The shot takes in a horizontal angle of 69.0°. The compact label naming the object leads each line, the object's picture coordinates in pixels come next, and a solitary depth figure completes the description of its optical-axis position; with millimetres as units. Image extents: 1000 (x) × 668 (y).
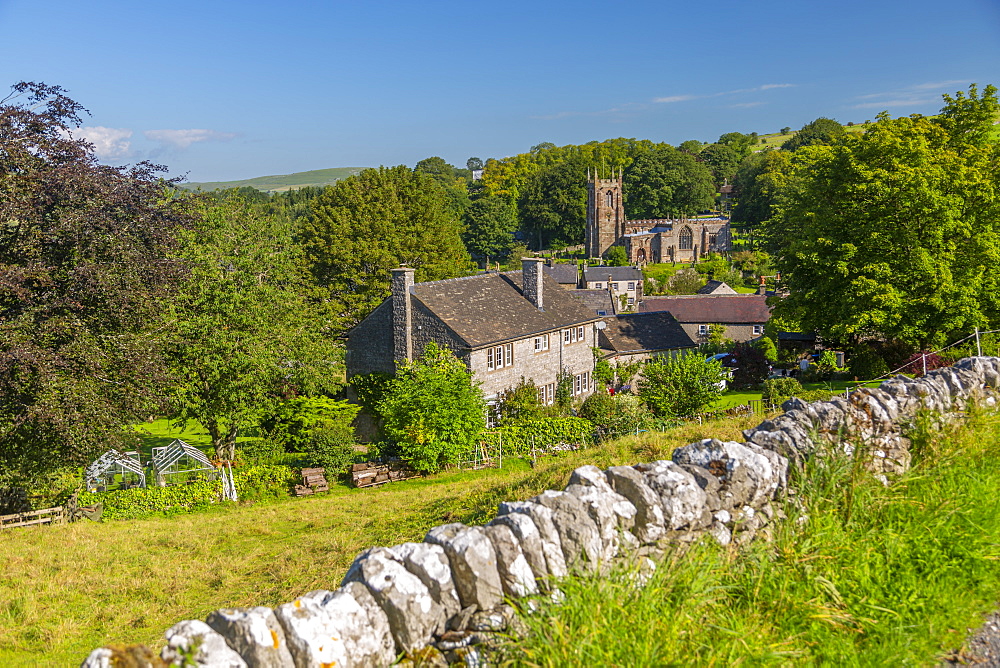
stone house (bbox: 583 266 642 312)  90438
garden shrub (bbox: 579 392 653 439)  26138
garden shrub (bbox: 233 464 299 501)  25000
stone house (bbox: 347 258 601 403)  35312
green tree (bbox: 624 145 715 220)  147125
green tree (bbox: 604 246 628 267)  114938
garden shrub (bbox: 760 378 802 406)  30781
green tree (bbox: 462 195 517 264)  121562
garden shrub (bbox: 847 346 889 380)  34562
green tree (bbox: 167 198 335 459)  27219
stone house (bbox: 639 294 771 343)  62375
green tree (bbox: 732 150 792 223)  122831
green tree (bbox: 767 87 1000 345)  30703
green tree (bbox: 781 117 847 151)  144862
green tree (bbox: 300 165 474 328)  54000
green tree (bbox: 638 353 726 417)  28250
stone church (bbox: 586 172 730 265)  120312
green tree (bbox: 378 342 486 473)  27000
